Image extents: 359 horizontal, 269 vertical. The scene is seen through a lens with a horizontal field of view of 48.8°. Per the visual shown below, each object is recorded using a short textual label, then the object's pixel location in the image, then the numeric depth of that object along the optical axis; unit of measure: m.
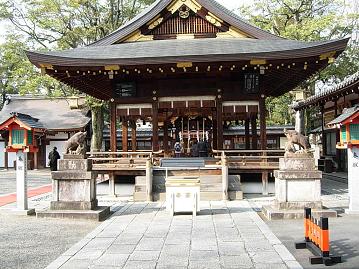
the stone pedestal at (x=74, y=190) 10.01
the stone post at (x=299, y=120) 23.67
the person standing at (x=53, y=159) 21.24
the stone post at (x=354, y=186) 9.82
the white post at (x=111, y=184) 14.27
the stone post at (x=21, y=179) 10.81
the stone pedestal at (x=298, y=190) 9.58
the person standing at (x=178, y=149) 23.41
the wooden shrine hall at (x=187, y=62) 13.43
